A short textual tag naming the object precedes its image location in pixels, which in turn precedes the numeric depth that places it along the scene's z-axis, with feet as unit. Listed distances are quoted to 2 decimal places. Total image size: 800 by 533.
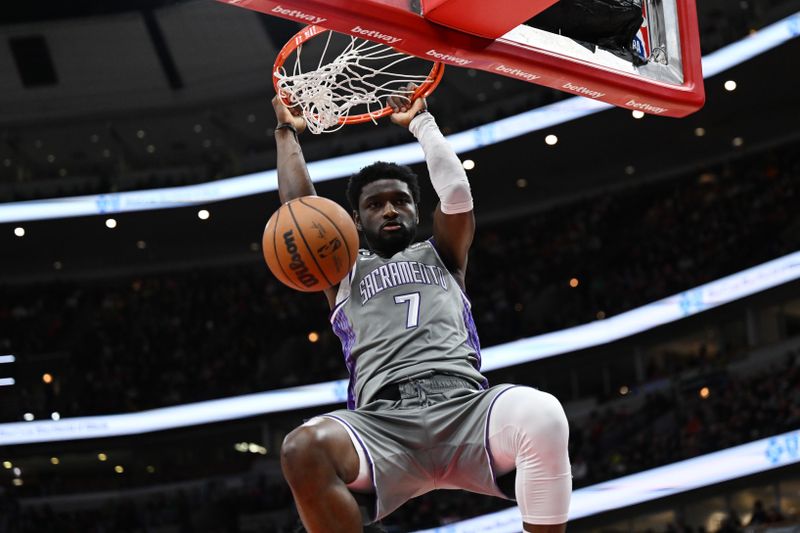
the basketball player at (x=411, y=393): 10.84
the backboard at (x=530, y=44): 12.23
